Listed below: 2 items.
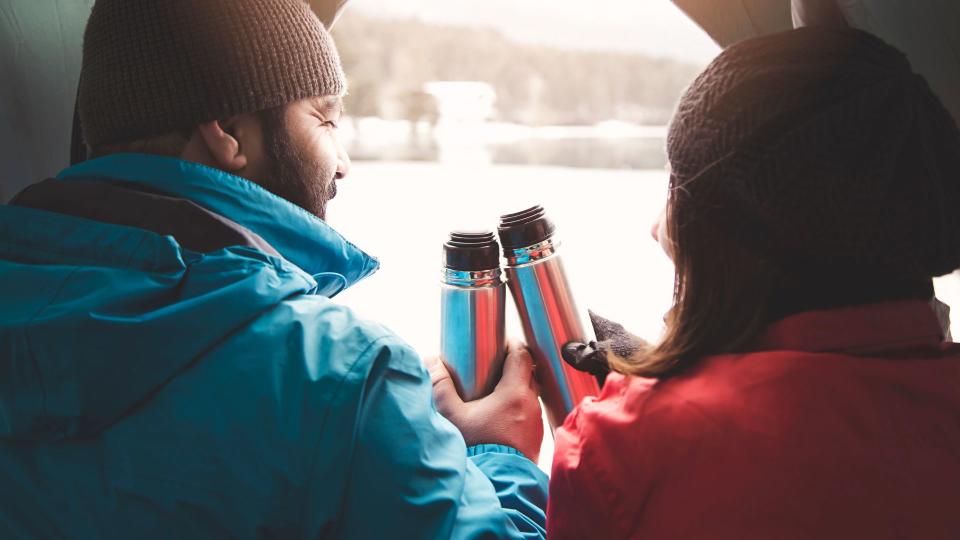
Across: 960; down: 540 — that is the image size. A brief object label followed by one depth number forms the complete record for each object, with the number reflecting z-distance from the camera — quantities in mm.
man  581
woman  553
